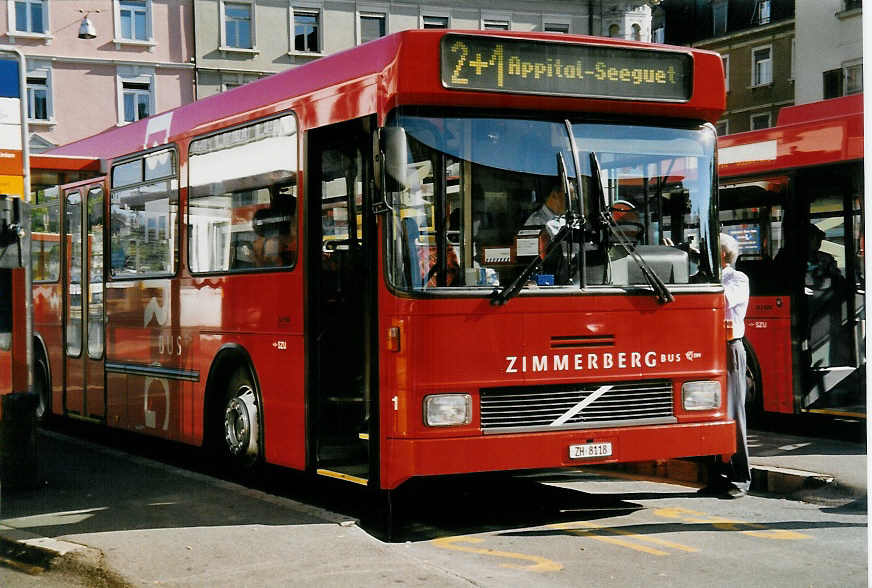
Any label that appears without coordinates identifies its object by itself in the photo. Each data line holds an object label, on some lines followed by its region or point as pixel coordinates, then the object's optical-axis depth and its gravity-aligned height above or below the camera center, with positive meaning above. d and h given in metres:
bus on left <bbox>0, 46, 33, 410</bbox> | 9.20 +0.33
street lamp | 40.53 +7.53
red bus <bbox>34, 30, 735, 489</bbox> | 7.76 +0.01
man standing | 9.44 -0.85
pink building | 37.00 +6.66
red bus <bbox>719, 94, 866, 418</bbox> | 12.82 -0.06
